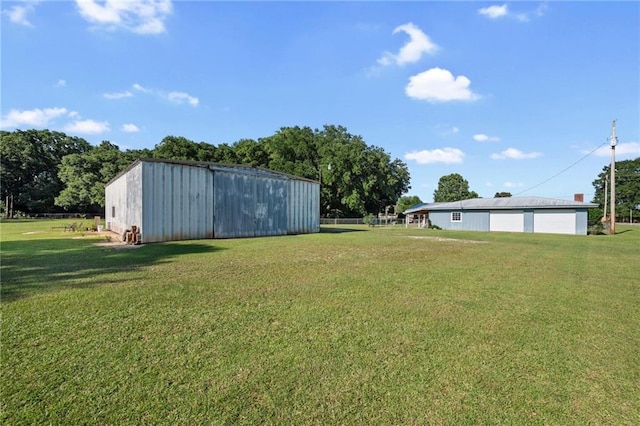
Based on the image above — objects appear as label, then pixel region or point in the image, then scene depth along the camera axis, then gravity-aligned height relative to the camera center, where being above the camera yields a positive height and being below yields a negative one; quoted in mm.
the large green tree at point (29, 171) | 47219 +6454
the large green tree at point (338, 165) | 41500 +6435
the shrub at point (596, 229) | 25492 -1232
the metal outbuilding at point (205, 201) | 13977 +615
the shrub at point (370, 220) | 38375 -810
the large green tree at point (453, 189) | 71375 +5621
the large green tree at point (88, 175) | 43031 +5331
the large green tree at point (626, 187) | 59119 +5079
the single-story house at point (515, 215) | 25391 -99
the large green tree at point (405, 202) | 53338 +2251
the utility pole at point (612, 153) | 25391 +5058
